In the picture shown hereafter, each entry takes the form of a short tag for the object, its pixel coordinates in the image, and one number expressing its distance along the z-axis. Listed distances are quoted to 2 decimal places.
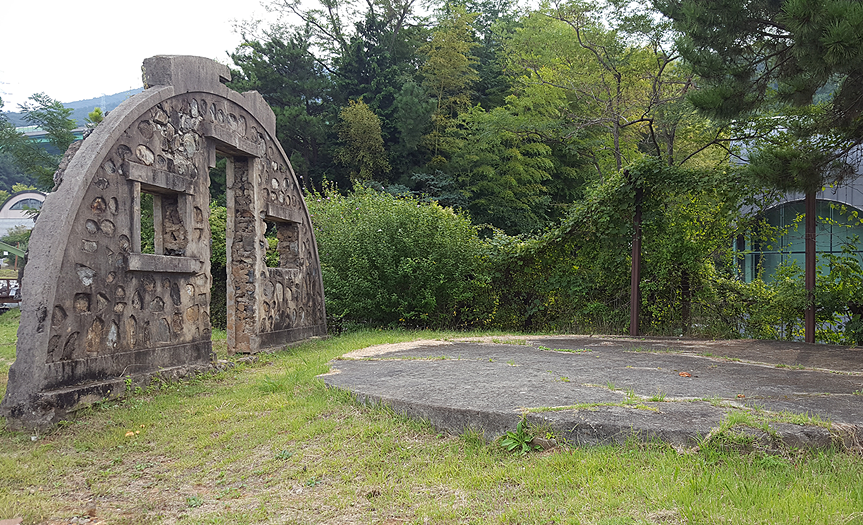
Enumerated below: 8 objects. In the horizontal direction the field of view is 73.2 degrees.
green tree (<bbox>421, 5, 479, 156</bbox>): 22.92
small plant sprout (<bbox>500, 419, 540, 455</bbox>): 2.98
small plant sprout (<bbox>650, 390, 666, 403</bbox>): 3.34
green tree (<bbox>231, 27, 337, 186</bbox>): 21.44
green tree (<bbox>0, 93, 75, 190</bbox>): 16.03
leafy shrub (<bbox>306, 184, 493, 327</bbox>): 9.50
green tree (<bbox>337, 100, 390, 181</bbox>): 21.06
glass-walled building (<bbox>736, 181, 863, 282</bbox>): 6.86
